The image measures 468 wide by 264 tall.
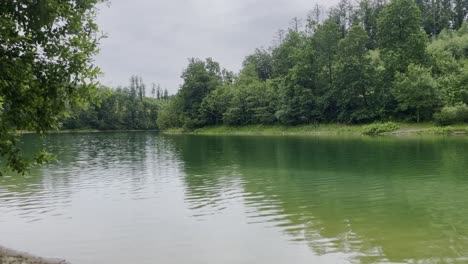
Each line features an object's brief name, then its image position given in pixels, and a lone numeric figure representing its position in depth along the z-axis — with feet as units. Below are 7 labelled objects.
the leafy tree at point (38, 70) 24.95
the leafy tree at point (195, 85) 382.14
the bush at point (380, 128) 209.67
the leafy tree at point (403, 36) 240.94
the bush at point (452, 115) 191.01
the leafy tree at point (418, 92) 208.64
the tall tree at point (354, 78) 249.34
